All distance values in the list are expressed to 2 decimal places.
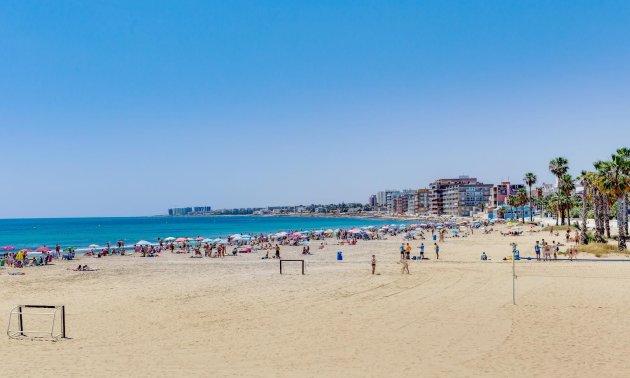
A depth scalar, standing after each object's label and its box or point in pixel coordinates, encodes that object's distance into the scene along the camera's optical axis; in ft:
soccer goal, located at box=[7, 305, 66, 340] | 47.50
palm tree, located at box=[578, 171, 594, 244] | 129.56
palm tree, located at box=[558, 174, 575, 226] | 221.87
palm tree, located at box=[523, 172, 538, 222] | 318.86
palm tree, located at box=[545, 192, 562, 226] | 230.38
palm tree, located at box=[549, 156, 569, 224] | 222.89
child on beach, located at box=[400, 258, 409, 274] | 88.99
